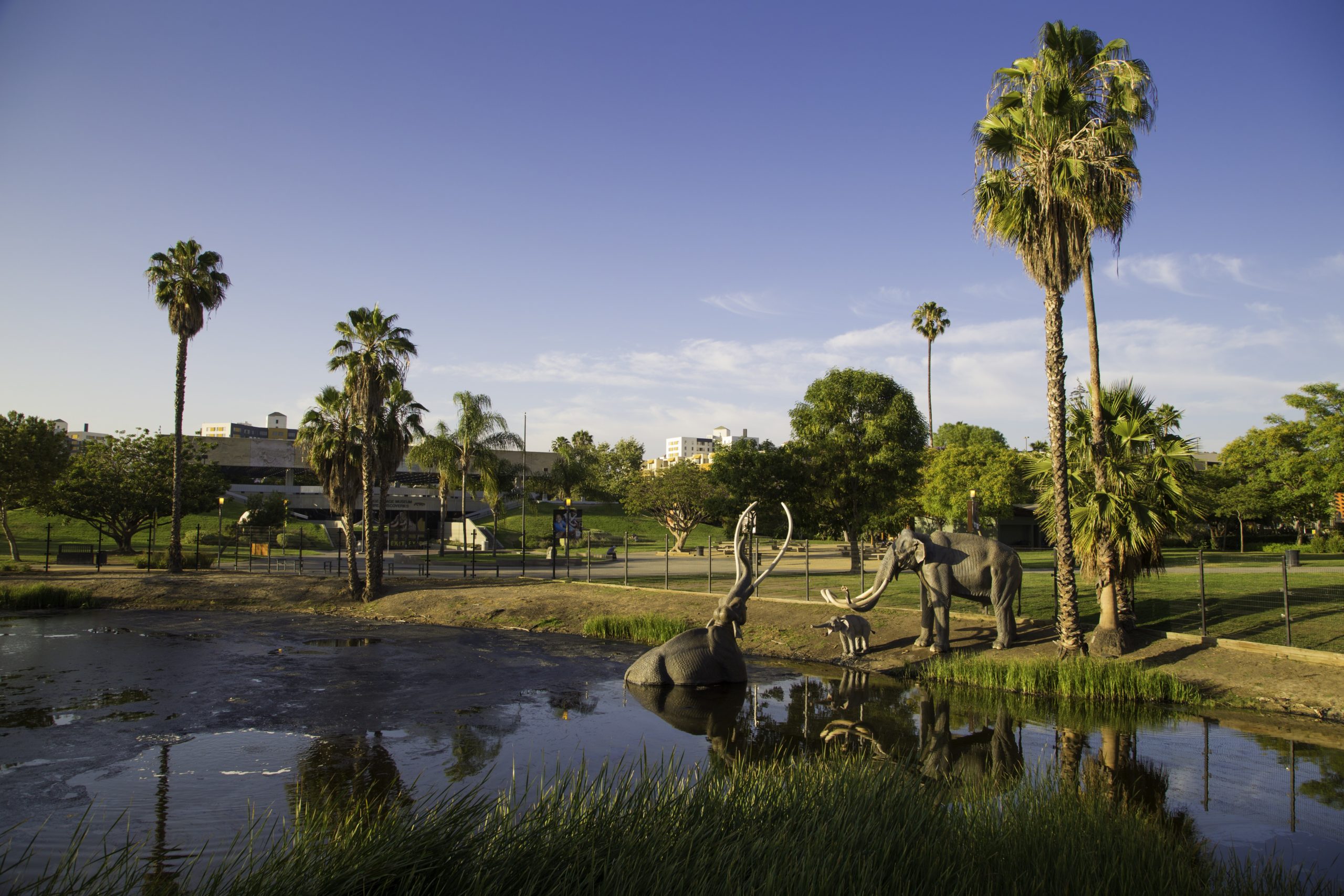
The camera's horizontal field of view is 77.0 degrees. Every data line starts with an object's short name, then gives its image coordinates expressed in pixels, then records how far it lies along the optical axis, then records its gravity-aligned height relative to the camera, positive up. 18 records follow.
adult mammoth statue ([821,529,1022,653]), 18.36 -1.38
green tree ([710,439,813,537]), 36.09 +1.26
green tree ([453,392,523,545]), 64.62 +5.95
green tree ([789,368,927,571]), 35.59 +2.70
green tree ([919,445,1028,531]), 54.69 +1.88
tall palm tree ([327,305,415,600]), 30.30 +5.11
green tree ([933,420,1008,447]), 96.50 +8.89
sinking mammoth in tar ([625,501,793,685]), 16.62 -2.92
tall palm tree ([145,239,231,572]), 37.81 +9.56
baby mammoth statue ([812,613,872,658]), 19.34 -2.77
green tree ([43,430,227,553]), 46.75 +0.95
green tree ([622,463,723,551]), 61.03 +0.78
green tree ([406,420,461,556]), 63.56 +3.89
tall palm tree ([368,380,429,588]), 31.27 +2.68
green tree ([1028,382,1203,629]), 17.16 +0.21
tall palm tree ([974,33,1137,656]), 17.12 +6.68
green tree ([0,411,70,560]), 39.91 +2.02
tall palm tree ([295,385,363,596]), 36.88 +2.66
